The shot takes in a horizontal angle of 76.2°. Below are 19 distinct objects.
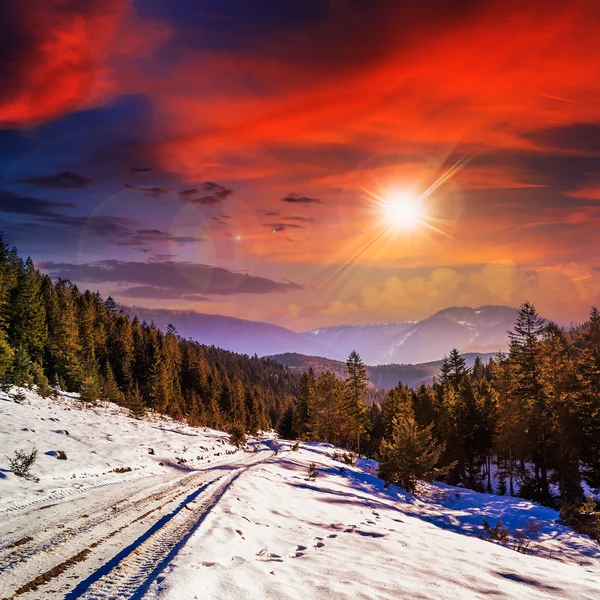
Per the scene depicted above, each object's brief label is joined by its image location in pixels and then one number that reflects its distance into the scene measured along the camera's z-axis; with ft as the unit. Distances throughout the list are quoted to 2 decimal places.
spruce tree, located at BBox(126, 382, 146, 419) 149.69
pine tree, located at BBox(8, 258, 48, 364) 165.27
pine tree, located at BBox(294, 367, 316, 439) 220.23
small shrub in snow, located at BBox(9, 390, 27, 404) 88.63
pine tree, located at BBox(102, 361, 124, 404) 174.13
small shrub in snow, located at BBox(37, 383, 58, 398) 112.47
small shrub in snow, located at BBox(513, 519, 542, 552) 46.14
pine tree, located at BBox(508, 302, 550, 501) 99.81
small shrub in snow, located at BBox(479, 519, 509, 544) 47.65
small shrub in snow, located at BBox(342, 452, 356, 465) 105.19
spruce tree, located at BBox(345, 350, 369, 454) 175.94
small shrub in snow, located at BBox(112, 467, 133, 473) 66.13
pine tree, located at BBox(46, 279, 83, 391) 177.27
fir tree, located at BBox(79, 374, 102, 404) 131.64
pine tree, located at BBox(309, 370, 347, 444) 190.29
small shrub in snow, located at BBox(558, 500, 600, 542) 58.29
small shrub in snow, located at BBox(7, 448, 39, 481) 48.52
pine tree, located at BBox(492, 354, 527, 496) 104.37
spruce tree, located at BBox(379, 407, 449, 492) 82.33
